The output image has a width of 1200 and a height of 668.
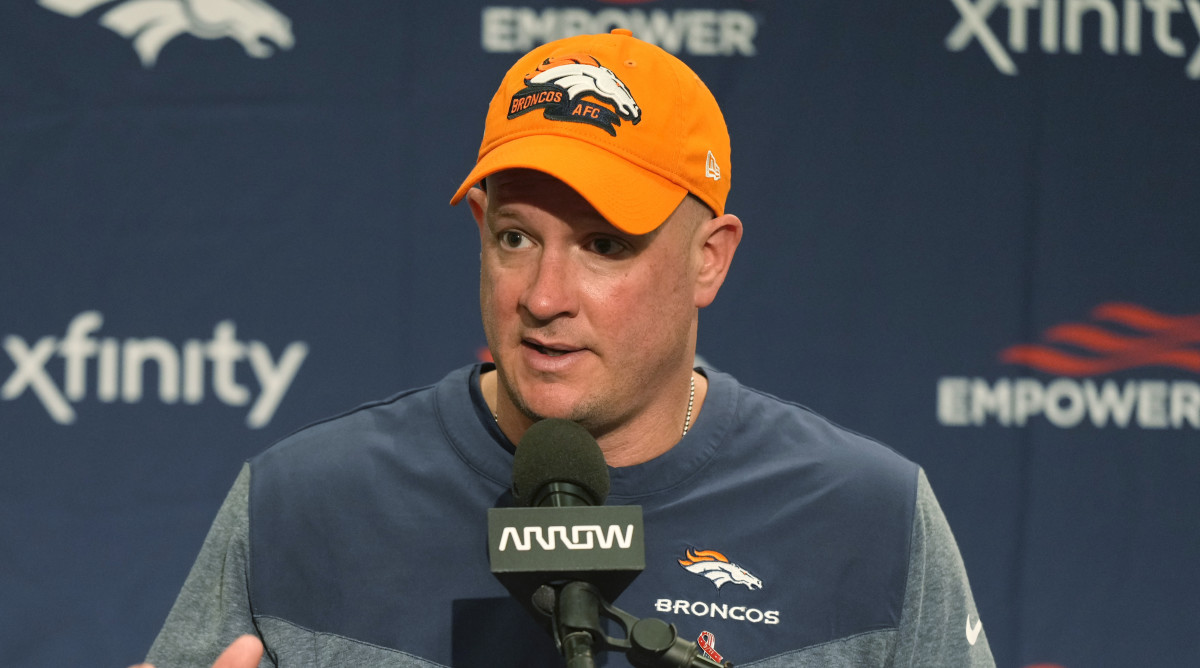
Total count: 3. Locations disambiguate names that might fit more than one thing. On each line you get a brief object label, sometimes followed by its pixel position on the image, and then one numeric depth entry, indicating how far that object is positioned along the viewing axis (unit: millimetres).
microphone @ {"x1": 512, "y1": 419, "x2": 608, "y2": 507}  8173
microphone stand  8093
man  8384
